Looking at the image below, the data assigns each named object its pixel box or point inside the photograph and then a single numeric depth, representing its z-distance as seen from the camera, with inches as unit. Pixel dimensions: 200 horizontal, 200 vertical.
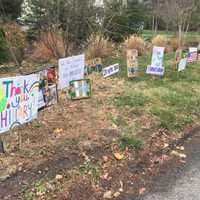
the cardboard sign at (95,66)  204.0
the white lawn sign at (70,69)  156.6
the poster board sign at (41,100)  128.2
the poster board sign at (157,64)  205.2
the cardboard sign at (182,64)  213.1
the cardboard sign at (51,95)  133.8
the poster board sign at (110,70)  193.7
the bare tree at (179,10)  348.3
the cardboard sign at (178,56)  218.2
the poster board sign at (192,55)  240.3
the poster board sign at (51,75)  134.5
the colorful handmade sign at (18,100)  102.1
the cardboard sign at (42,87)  129.1
